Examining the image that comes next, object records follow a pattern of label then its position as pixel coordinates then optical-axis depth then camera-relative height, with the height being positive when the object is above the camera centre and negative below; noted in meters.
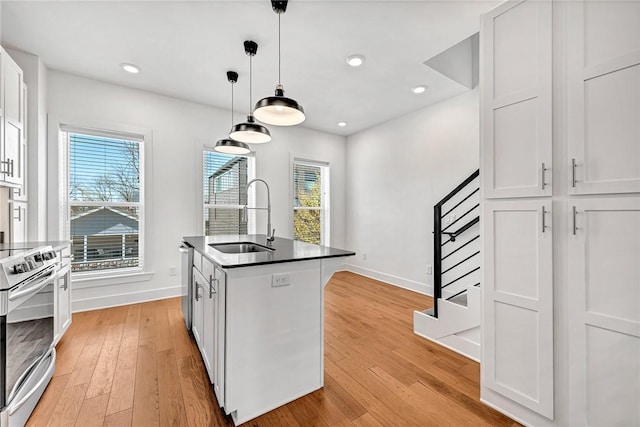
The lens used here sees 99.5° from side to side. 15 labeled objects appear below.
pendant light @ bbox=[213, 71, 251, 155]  2.71 +0.68
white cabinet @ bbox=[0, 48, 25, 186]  2.22 +0.81
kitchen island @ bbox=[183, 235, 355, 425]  1.56 -0.69
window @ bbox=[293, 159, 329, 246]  5.21 +0.24
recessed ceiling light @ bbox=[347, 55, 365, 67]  2.83 +1.63
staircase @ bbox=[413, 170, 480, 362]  2.36 -0.82
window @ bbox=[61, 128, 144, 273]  3.35 +0.20
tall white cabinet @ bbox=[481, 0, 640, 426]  1.27 +0.01
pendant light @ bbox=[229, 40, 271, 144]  2.36 +0.75
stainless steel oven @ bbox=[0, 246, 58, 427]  1.41 -0.70
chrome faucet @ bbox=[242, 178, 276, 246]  2.55 -0.24
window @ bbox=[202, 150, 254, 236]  4.21 +0.36
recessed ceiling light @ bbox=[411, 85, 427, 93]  3.51 +1.64
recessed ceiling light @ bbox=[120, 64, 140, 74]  3.03 +1.66
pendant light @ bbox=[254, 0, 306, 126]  1.76 +0.73
